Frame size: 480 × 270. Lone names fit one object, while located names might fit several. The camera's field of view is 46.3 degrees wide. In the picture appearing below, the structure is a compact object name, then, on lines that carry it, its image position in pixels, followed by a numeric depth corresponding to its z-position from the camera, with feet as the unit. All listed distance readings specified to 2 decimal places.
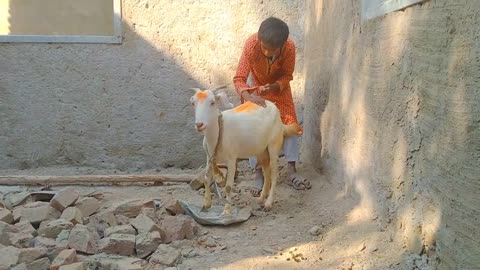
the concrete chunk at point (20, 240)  11.44
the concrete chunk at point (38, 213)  12.70
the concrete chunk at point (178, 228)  12.22
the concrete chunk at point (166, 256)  11.09
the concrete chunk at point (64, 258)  10.35
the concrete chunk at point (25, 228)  12.00
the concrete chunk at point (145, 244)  11.46
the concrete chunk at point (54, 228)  11.99
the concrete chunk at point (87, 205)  13.47
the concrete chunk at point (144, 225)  12.06
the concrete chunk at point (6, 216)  12.38
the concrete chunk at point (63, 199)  13.21
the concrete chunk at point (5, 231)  11.34
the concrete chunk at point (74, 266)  10.11
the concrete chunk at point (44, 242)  11.22
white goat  12.41
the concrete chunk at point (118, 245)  11.37
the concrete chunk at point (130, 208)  13.34
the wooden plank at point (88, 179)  16.25
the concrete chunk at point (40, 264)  10.46
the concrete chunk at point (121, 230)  11.94
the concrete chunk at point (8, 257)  10.25
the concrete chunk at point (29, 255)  10.52
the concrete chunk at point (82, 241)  11.25
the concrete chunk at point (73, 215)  12.55
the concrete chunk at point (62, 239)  11.32
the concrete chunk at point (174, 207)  13.60
